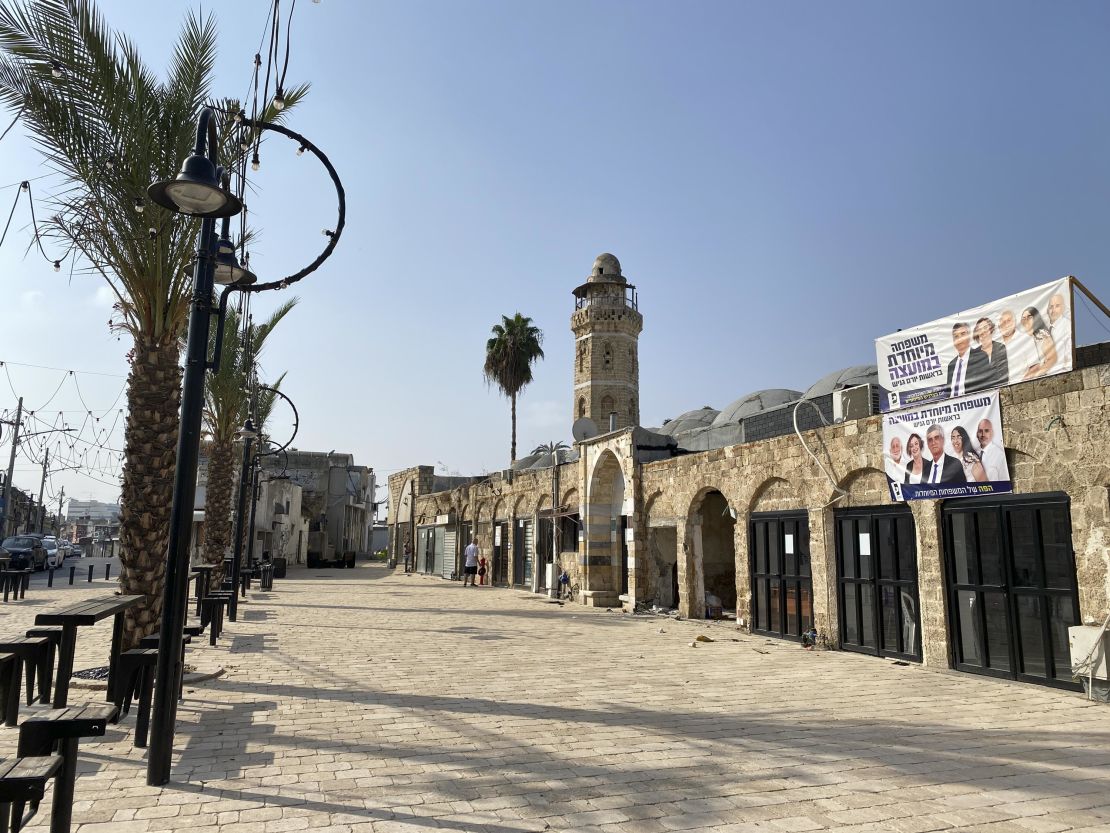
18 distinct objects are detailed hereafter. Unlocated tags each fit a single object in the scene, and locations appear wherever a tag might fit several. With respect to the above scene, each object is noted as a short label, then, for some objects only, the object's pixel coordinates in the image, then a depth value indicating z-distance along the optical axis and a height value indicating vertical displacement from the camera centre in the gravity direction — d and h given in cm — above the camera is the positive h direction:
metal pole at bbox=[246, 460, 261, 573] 1836 +43
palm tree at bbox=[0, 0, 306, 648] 817 +392
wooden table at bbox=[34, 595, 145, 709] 591 -84
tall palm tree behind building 4216 +989
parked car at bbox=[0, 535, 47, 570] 2628 -109
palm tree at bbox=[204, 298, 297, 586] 1734 +280
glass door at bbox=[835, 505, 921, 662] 1005 -95
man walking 2589 -149
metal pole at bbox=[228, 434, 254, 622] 1490 +8
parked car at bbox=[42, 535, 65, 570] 3210 -124
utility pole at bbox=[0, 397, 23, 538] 3403 +226
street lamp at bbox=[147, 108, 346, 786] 461 +75
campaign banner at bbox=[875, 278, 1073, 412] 803 +212
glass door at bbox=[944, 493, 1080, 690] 802 -83
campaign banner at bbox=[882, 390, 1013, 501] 870 +88
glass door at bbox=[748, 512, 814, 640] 1206 -100
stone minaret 4859 +1182
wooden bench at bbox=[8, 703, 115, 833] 347 -108
